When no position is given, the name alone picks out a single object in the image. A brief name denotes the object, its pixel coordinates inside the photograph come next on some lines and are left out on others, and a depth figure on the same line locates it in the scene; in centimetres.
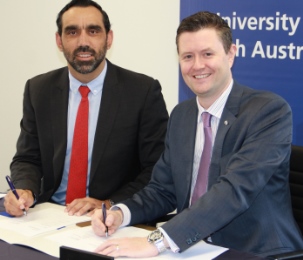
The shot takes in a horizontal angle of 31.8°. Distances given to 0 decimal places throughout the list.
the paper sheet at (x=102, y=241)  176
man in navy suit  186
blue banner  307
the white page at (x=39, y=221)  204
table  173
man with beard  274
